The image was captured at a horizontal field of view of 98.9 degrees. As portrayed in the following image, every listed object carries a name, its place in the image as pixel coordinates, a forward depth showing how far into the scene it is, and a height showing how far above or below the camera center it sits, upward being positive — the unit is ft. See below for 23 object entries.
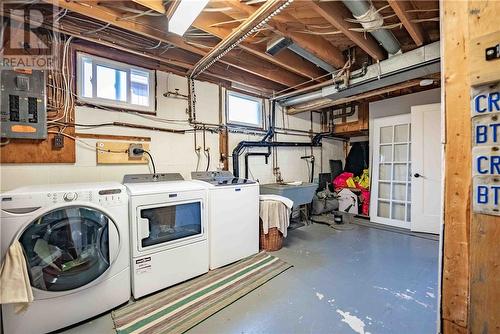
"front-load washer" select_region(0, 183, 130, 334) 4.69 -2.07
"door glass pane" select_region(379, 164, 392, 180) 13.33 -0.51
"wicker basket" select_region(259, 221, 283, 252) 9.57 -3.42
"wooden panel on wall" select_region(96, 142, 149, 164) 7.63 +0.40
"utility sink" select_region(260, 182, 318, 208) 10.73 -1.45
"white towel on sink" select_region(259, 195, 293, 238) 9.39 -2.16
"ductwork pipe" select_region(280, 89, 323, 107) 11.59 +3.82
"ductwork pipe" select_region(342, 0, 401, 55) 5.46 +4.05
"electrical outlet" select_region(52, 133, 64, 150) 6.80 +0.74
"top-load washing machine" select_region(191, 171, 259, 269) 7.83 -2.16
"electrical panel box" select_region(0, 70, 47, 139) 6.01 +1.76
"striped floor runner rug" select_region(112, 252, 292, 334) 5.32 -3.96
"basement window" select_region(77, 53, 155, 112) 7.47 +3.05
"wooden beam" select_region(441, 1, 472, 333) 3.01 -0.06
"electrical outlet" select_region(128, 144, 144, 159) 8.20 +0.50
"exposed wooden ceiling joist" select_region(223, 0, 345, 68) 5.78 +4.29
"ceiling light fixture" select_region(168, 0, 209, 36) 5.17 +3.89
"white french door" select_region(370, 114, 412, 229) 12.60 -0.52
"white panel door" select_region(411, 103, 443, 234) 11.30 -0.21
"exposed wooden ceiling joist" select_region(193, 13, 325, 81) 6.58 +4.36
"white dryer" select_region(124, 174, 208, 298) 6.20 -2.20
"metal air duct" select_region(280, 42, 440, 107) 7.35 +3.51
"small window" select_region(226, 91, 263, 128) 11.64 +3.15
